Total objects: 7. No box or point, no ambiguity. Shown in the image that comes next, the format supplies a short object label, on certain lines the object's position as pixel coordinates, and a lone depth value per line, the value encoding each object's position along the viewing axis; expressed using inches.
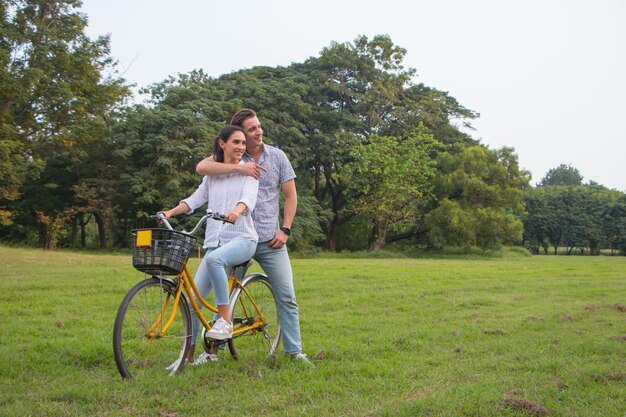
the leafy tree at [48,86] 745.0
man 183.6
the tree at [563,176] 4793.3
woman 168.2
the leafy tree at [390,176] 1161.4
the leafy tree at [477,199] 1191.6
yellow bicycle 152.1
